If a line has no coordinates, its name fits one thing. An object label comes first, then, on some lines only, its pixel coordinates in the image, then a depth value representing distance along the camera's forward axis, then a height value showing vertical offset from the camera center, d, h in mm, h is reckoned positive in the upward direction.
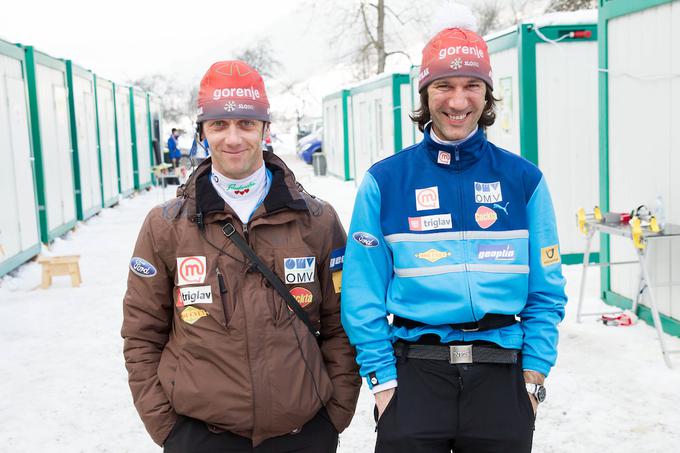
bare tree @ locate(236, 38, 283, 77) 61562 +7918
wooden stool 9336 -1228
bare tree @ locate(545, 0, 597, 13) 35000 +6245
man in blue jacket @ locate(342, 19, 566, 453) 2309 -400
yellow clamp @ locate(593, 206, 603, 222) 6445 -602
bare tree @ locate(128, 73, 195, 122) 66312 +6343
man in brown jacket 2285 -450
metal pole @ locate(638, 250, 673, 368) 5535 -1241
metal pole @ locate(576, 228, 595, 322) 6641 -1114
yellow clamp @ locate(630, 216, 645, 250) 5715 -681
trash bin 27422 -360
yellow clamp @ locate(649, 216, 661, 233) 5738 -625
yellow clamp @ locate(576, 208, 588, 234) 6512 -652
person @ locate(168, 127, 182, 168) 26078 +464
